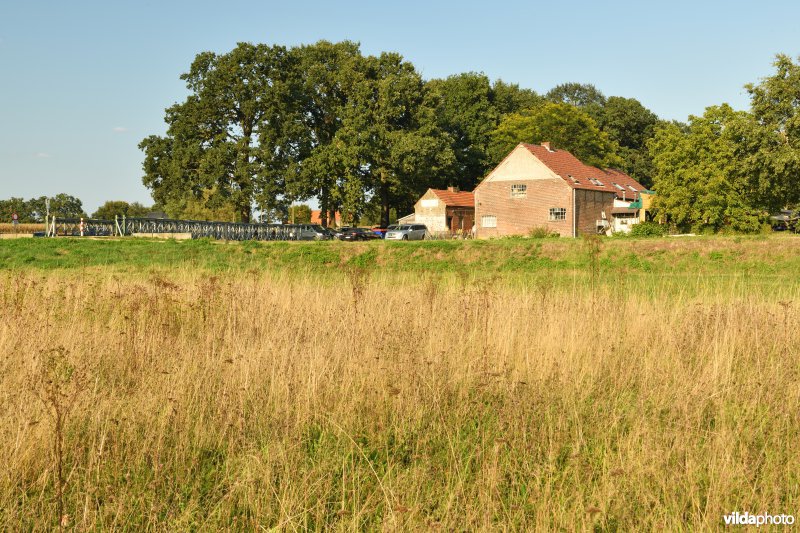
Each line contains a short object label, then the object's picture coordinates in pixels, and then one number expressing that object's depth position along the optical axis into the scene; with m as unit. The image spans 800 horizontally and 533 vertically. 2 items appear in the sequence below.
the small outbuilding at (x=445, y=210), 66.12
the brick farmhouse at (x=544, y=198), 58.84
